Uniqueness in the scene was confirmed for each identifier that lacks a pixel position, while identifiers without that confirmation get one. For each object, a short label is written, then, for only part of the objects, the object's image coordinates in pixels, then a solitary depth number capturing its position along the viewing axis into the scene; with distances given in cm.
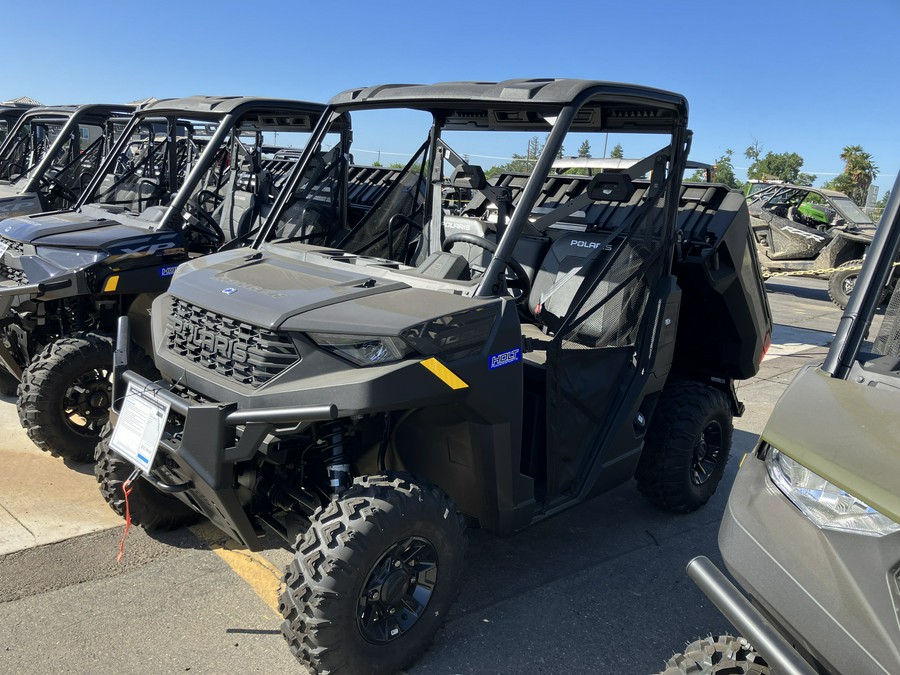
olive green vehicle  157
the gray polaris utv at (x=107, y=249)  434
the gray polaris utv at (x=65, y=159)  755
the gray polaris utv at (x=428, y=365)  254
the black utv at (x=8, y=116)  1067
